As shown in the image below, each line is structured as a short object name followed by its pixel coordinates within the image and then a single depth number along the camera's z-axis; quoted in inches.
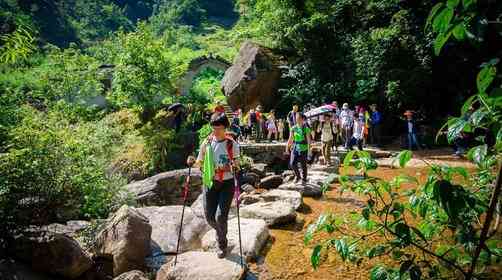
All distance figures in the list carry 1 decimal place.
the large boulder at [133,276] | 167.2
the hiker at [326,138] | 428.5
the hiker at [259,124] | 677.9
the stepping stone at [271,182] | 394.9
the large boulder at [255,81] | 828.0
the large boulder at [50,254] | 197.5
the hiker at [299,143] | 330.0
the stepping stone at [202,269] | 165.9
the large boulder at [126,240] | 199.5
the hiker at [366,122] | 566.6
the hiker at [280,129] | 702.5
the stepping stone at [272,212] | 252.8
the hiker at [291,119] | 564.7
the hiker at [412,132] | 557.5
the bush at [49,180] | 199.5
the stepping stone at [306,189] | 333.1
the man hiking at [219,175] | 182.7
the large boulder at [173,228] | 228.2
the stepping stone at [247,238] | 200.5
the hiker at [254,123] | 674.8
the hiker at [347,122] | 575.4
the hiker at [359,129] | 538.4
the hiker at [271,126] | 681.6
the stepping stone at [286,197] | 290.7
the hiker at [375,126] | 629.9
